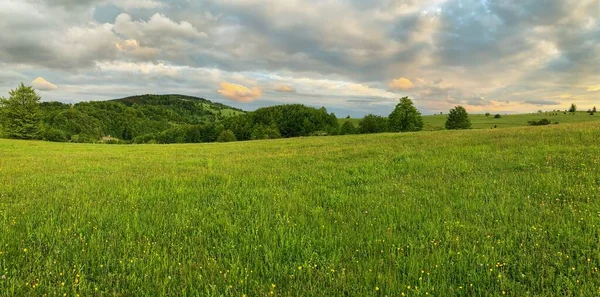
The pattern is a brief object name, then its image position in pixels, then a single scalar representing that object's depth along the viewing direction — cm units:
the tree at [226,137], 10452
